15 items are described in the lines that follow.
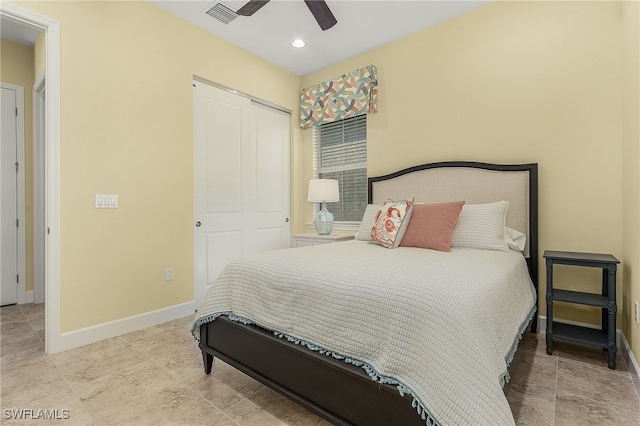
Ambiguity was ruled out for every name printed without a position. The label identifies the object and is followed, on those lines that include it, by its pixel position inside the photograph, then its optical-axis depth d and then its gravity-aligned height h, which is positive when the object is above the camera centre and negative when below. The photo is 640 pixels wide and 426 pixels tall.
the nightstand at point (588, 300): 1.92 -0.59
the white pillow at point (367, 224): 2.85 -0.12
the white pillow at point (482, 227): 2.29 -0.13
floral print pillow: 2.38 -0.11
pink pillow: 2.25 -0.12
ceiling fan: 2.33 +1.55
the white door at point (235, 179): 3.17 +0.37
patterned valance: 3.47 +1.34
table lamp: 3.58 +0.16
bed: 1.02 -0.49
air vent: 2.77 +1.82
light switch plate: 2.45 +0.09
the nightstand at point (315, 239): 3.40 -0.31
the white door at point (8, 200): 3.28 +0.14
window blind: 3.79 +0.64
